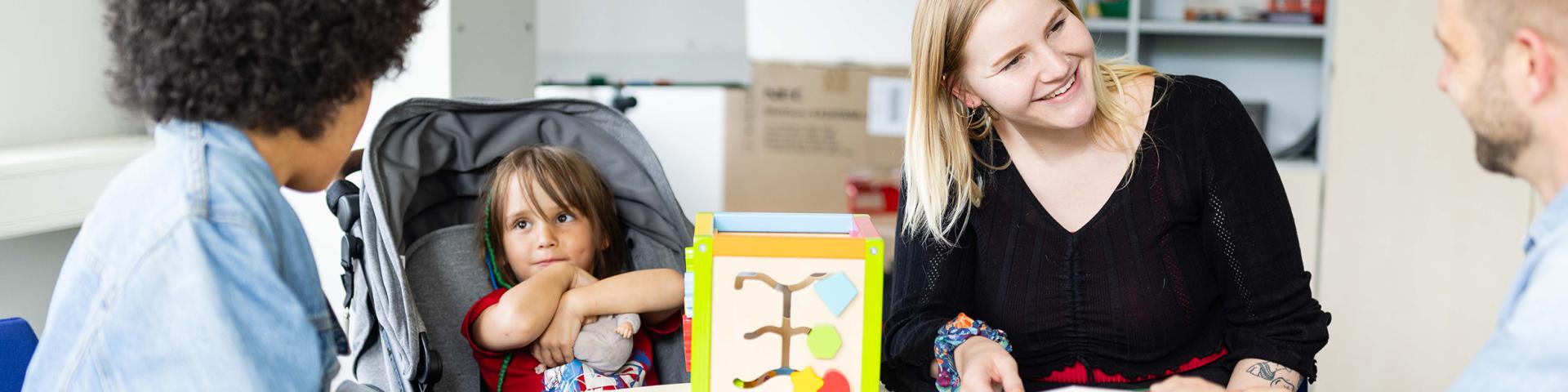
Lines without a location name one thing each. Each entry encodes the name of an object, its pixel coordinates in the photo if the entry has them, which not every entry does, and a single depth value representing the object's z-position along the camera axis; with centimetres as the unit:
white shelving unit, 386
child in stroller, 176
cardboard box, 391
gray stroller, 166
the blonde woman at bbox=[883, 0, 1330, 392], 150
